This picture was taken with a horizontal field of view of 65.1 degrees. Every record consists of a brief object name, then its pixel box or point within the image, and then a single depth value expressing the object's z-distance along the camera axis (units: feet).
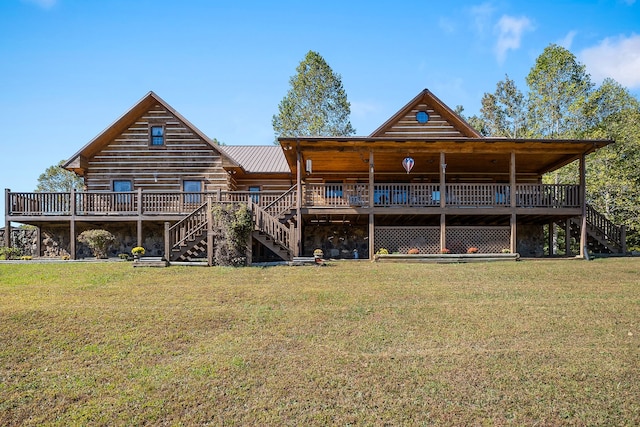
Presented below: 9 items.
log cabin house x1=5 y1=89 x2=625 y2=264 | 64.03
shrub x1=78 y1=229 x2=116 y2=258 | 65.16
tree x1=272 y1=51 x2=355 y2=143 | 127.03
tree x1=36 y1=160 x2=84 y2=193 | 168.14
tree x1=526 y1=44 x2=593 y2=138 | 101.35
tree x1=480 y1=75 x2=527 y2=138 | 133.08
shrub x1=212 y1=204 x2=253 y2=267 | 55.06
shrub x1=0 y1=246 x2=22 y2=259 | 67.52
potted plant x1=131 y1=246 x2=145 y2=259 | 60.80
